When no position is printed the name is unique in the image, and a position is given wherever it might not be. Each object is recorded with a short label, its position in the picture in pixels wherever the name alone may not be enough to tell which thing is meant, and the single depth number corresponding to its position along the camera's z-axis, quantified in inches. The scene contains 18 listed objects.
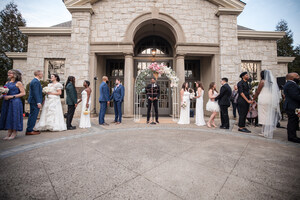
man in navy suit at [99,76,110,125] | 237.6
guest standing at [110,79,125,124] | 250.5
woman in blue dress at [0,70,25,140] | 140.0
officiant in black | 253.7
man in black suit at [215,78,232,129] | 206.9
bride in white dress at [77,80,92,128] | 209.6
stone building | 316.5
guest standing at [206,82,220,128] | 224.6
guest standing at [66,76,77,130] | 198.4
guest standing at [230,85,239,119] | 286.5
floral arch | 274.5
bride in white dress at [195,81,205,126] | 241.0
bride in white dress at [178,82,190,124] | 255.3
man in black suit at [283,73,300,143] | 145.3
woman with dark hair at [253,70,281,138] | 161.5
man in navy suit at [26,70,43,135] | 162.1
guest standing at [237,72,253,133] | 191.3
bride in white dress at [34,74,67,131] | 180.4
